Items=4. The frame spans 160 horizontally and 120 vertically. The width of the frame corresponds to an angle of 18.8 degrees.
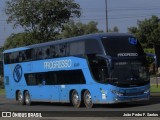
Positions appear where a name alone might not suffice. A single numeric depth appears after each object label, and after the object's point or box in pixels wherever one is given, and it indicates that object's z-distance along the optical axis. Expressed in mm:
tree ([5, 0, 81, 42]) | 46844
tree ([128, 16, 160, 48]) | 81875
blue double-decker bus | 23312
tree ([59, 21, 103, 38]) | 95631
